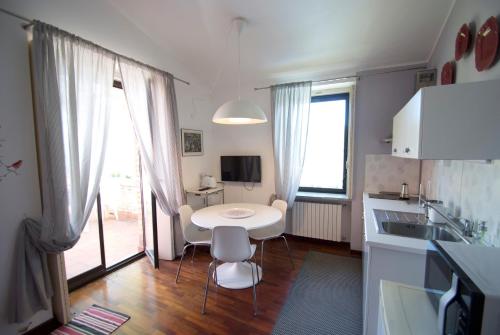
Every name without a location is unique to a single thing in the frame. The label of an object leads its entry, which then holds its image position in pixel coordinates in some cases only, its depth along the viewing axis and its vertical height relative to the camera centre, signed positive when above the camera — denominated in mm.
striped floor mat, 1851 -1435
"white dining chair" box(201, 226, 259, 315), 2020 -831
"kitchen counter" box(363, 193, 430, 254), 1407 -572
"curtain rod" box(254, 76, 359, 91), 2993 +1013
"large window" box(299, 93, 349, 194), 3361 +139
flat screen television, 3691 -242
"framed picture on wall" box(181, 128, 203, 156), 3305 +188
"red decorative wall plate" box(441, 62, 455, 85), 1747 +640
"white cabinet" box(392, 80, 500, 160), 1012 +146
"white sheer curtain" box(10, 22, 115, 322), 1670 +0
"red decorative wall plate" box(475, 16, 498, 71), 1113 +565
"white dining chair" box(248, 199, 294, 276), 2625 -932
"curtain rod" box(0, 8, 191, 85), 1570 +994
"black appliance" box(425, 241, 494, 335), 596 -433
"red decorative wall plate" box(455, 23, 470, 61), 1447 +738
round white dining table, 2266 -692
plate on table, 2443 -668
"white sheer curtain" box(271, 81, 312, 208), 3227 +304
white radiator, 3234 -992
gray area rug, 1871 -1421
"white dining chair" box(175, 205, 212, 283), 2547 -926
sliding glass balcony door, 2627 -843
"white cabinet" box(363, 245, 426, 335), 1429 -770
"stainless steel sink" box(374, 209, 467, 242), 1659 -577
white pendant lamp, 2055 +391
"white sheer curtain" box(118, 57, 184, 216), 2465 +344
